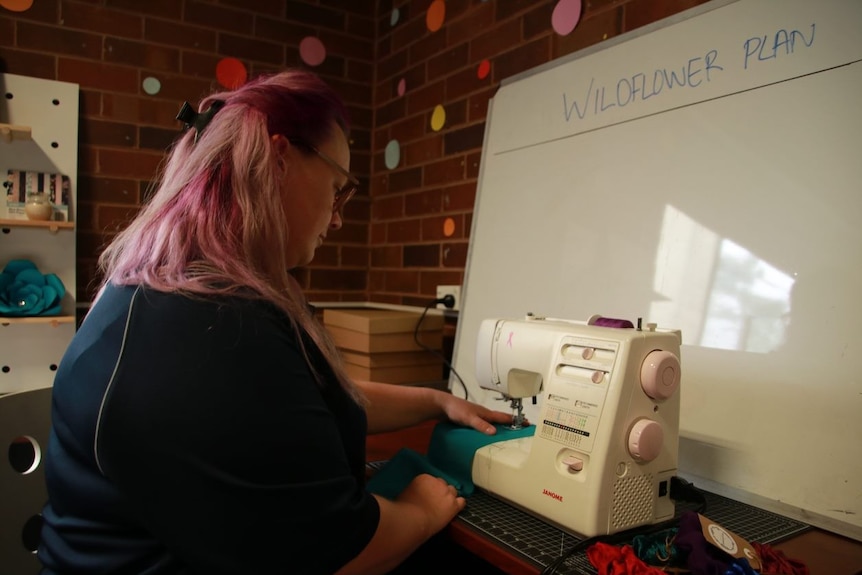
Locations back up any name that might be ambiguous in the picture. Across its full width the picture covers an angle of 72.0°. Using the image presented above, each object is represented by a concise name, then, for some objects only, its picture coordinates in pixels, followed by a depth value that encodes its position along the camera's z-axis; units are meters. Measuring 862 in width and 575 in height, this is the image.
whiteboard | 1.08
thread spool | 1.06
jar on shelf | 1.93
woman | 0.69
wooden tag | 0.81
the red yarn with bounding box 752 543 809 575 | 0.84
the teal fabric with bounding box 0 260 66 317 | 1.94
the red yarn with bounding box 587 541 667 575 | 0.81
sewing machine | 0.94
